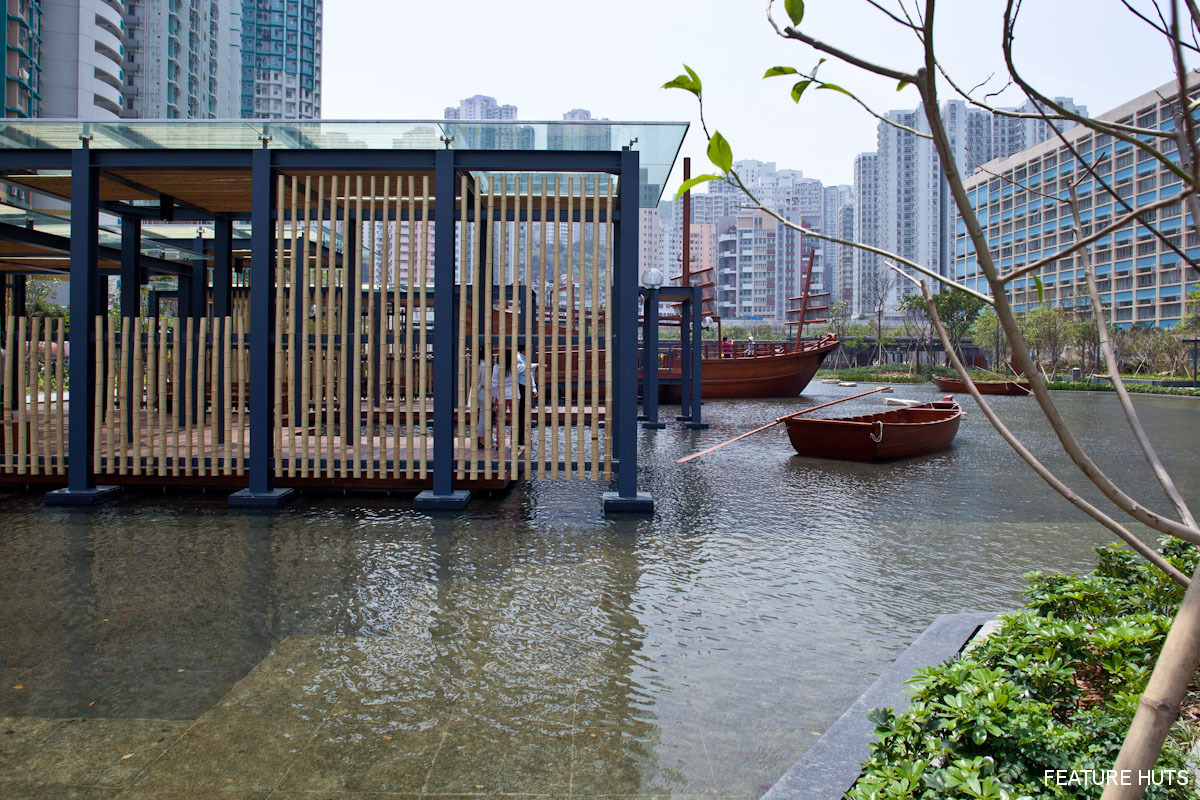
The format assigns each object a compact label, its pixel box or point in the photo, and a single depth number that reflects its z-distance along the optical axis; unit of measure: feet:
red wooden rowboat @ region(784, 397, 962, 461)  37.65
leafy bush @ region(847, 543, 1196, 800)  7.32
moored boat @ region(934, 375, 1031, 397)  107.04
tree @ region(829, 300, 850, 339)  216.95
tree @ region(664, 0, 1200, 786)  3.97
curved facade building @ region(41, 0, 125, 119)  170.30
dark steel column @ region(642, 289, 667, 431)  51.13
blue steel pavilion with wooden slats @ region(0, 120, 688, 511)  24.66
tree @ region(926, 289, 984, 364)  171.94
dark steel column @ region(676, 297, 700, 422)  58.13
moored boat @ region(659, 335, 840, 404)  95.09
